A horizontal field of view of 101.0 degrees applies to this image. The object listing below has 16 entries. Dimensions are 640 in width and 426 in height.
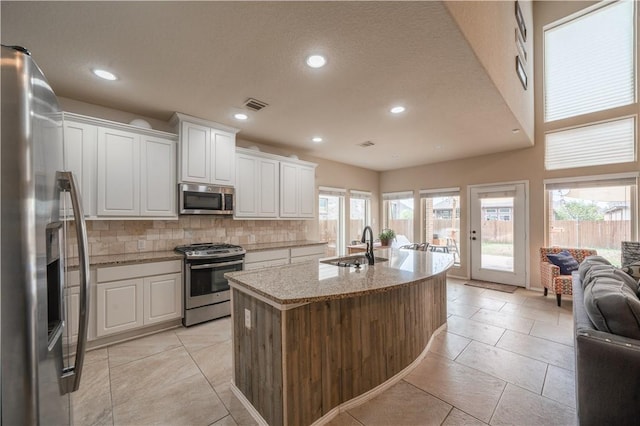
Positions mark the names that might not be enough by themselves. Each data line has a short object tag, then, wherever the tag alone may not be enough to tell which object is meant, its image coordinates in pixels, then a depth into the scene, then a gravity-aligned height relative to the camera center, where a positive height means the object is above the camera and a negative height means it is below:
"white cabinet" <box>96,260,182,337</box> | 2.70 -0.90
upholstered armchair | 3.88 -0.96
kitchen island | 1.58 -0.84
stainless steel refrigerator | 0.70 -0.08
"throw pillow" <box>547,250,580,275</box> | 4.04 -0.78
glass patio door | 4.96 -0.43
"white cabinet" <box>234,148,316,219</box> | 4.08 +0.45
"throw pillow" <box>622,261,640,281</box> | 2.99 -0.68
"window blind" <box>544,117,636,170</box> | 4.05 +1.10
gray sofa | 1.35 -0.81
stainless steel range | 3.18 -0.83
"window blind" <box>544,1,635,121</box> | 4.12 +2.51
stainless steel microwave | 3.41 +0.20
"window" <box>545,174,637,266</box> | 4.07 -0.02
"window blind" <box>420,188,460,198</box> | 5.79 +0.46
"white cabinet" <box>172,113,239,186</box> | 3.40 +0.85
